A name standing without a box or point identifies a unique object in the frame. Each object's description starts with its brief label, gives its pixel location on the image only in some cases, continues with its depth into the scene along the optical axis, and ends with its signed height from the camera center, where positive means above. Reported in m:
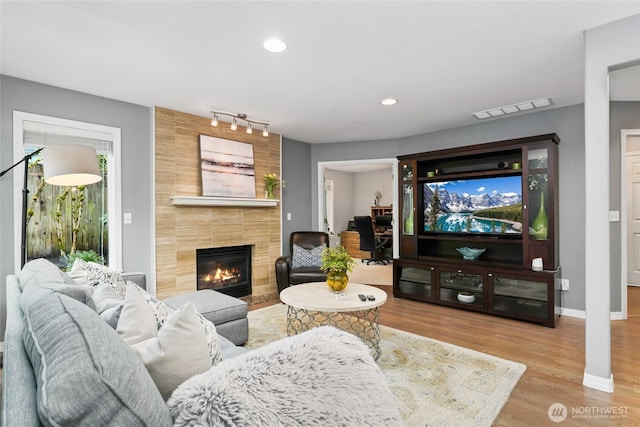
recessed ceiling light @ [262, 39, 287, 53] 2.35 +1.23
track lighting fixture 3.92 +1.22
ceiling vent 3.64 +1.22
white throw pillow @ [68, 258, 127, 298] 2.18 -0.42
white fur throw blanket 0.77 -0.45
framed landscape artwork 4.21 +0.62
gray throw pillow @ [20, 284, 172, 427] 0.62 -0.33
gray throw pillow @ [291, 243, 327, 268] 4.84 -0.66
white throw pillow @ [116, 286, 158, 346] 1.19 -0.40
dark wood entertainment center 3.68 -0.30
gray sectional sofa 0.65 -0.41
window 3.06 +0.13
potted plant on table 2.98 -0.49
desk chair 7.43 -0.62
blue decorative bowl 4.29 -0.52
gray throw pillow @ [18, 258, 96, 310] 1.41 -0.32
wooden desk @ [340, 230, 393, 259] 8.55 -0.79
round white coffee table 2.62 -0.73
